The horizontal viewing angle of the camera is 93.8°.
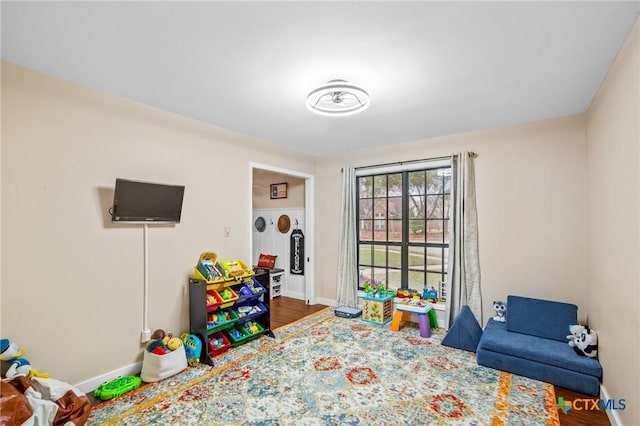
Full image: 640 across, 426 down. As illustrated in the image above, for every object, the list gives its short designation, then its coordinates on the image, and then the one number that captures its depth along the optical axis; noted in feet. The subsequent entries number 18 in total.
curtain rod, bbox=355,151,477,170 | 12.68
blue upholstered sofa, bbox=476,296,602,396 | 8.38
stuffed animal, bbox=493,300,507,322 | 11.59
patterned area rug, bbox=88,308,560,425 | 7.29
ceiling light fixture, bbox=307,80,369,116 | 7.95
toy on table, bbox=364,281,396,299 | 14.44
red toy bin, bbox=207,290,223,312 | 10.37
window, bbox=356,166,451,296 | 14.06
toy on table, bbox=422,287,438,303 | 13.74
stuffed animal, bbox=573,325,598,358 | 8.62
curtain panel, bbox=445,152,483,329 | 12.50
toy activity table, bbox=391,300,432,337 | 12.35
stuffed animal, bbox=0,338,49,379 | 6.63
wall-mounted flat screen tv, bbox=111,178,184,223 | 8.67
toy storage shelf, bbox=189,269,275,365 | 10.25
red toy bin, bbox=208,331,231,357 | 10.49
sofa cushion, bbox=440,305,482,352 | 10.97
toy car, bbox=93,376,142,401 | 8.03
